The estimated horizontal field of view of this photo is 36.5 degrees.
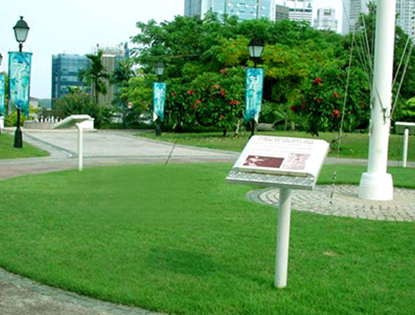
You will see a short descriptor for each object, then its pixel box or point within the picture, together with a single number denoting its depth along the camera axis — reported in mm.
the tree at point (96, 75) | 57156
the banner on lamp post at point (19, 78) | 21297
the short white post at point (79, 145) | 14695
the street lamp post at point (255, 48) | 22531
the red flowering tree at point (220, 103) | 29984
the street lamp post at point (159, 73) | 33375
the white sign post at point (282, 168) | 5105
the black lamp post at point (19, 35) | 20469
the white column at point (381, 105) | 10352
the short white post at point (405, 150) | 17781
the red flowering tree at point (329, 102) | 21359
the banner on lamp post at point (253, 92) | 24781
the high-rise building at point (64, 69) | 100438
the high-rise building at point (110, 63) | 73406
